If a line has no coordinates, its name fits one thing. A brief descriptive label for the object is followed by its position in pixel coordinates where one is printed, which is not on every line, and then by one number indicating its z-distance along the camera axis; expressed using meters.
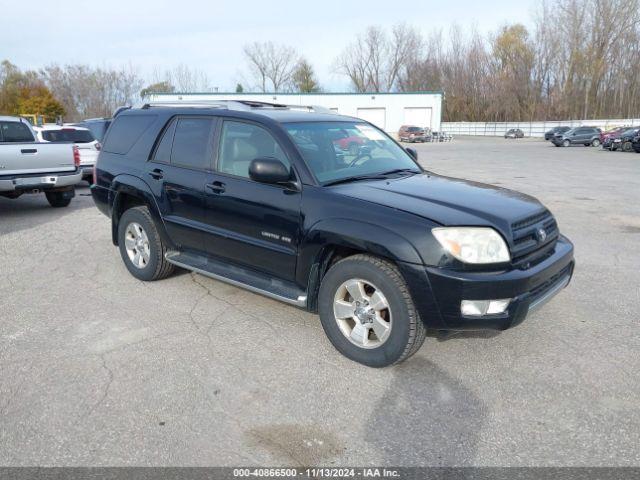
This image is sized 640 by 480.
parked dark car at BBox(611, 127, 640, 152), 29.52
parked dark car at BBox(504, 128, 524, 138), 60.66
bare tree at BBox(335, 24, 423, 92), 85.96
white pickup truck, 8.57
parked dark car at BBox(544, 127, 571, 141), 42.53
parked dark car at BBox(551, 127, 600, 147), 38.41
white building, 58.38
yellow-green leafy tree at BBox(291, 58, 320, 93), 85.94
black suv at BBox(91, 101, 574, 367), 3.28
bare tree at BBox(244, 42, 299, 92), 85.94
